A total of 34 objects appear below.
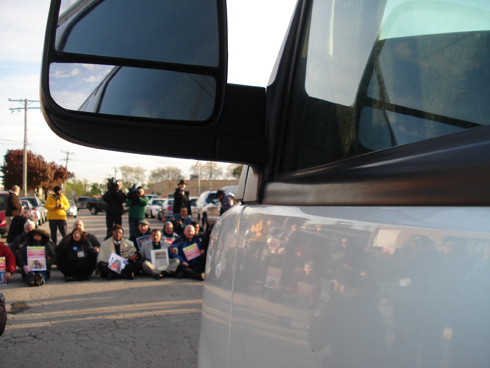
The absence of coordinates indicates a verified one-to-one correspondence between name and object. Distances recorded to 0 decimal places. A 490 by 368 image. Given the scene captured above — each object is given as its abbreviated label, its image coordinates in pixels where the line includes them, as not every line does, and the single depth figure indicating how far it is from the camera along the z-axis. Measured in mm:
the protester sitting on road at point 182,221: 10172
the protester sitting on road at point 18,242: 8025
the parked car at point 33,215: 9262
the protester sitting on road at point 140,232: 8730
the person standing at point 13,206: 10258
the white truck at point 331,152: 529
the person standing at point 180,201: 10588
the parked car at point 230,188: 13728
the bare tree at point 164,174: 84125
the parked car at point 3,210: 14137
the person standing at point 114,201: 9430
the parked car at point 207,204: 14484
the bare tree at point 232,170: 52028
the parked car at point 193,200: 26700
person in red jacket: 5723
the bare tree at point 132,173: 86375
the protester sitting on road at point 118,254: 7707
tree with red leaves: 42750
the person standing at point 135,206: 9492
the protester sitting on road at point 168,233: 8867
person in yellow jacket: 9516
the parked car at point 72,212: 30377
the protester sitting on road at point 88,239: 7964
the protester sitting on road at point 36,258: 7051
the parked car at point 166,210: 24512
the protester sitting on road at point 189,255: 7855
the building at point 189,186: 59262
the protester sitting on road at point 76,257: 7531
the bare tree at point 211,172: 54622
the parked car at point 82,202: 46594
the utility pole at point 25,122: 33062
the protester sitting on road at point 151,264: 7829
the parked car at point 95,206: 35000
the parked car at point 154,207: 31267
